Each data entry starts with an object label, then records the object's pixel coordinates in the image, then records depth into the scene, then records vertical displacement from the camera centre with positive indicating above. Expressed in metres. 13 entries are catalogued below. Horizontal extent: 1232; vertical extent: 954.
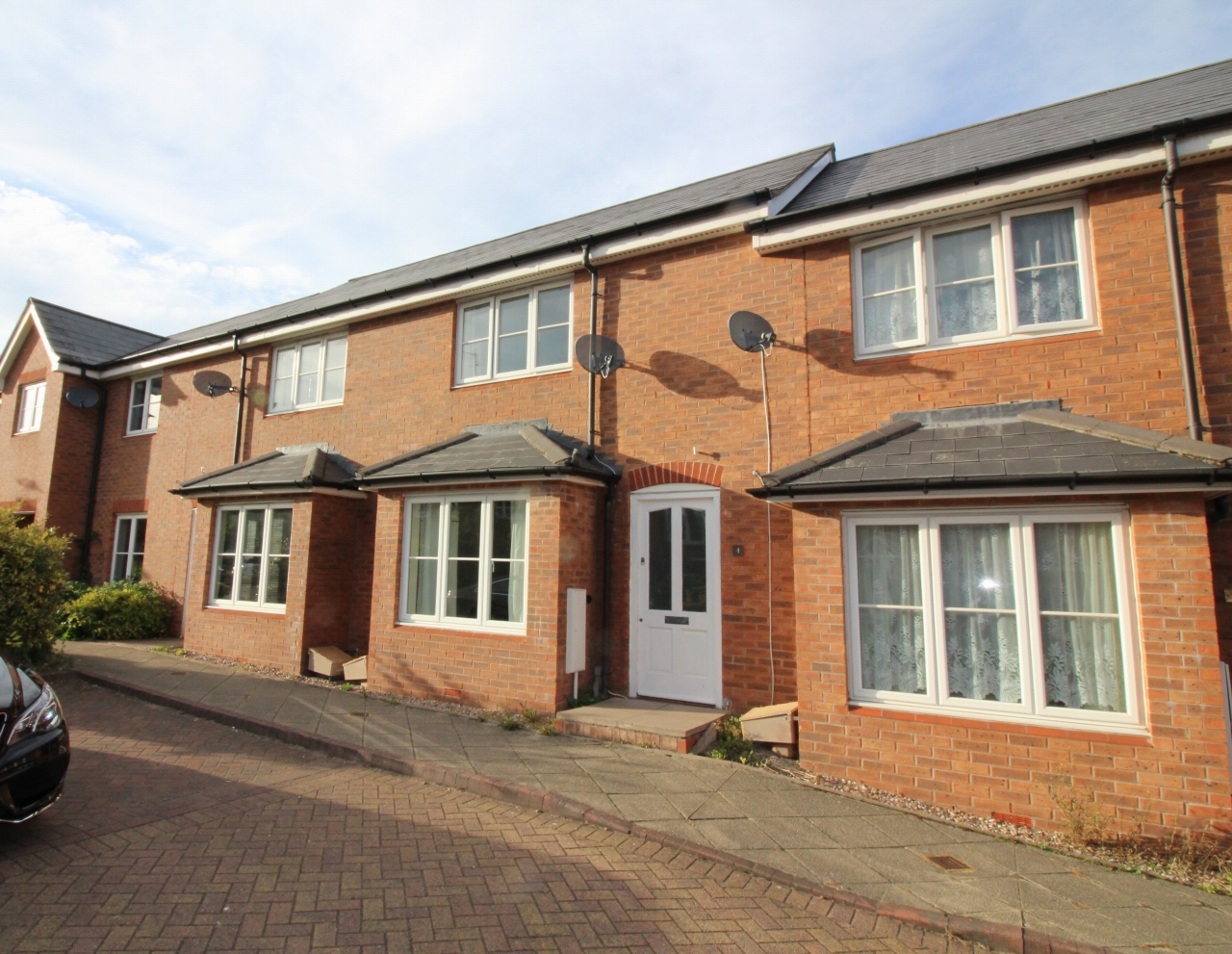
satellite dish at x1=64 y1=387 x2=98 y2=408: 14.66 +3.76
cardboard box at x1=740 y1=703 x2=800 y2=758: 6.17 -1.31
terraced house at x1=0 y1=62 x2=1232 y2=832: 5.20 +1.10
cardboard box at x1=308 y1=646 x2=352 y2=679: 9.30 -1.13
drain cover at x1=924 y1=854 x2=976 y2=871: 4.30 -1.75
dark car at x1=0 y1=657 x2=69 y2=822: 3.97 -1.05
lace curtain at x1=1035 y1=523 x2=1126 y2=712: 5.18 -0.25
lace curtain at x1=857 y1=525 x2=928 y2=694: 5.81 -0.22
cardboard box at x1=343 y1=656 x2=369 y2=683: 8.99 -1.21
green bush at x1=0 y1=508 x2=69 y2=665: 8.70 -0.20
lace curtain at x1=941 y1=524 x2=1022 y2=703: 5.50 -0.24
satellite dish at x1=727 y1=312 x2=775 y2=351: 7.37 +2.66
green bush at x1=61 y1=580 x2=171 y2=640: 11.86 -0.72
